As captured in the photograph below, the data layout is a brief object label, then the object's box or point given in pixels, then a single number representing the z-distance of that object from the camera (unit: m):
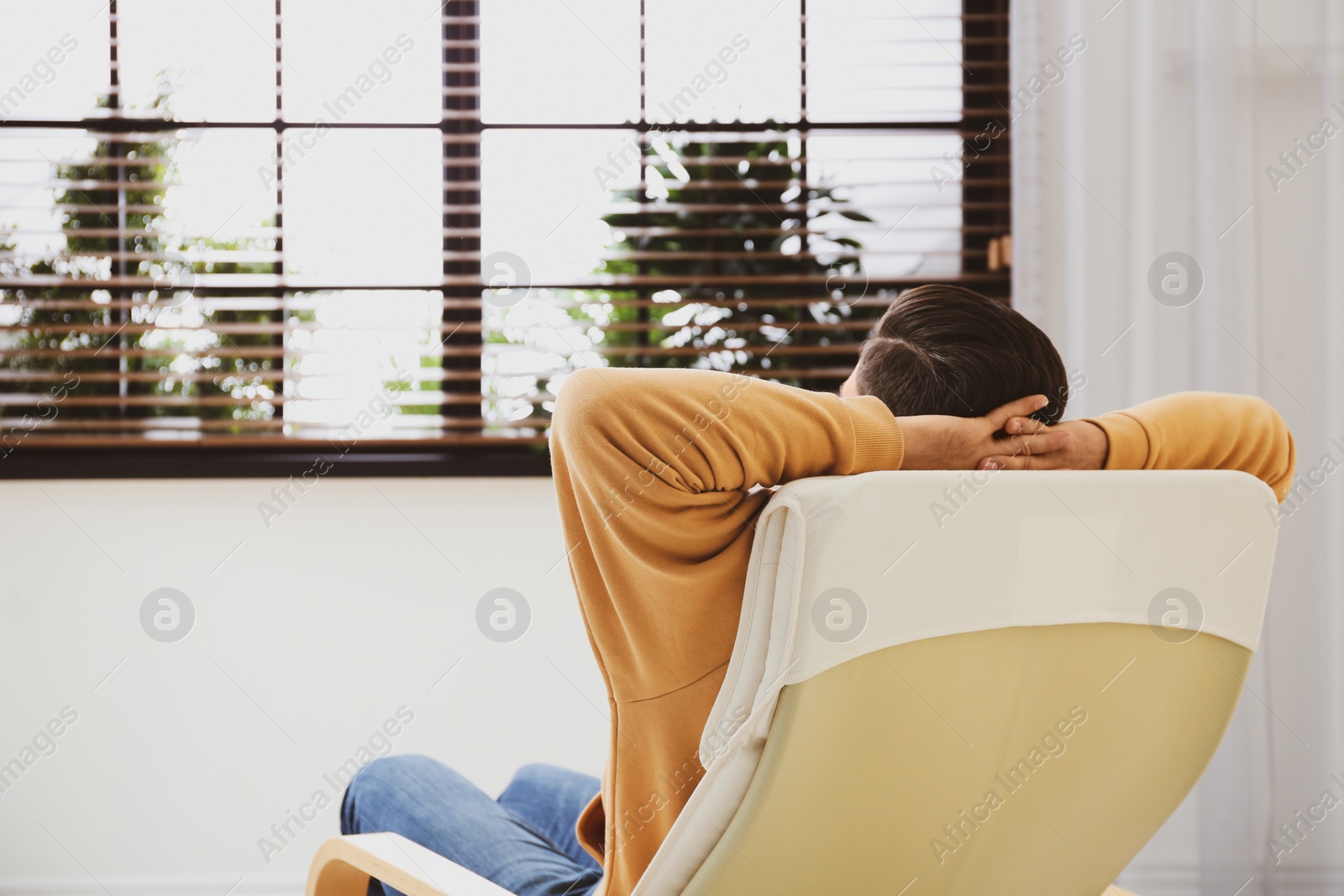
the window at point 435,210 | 1.96
